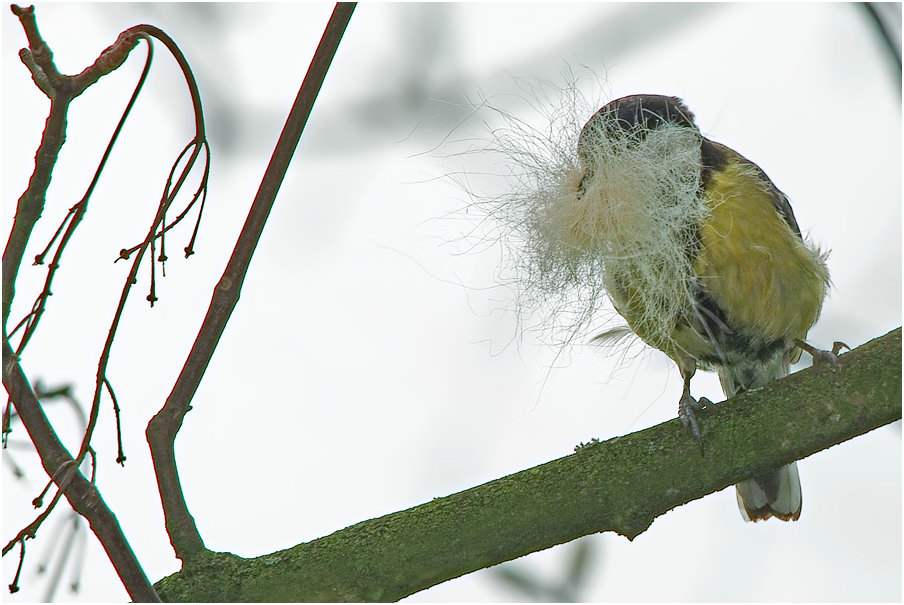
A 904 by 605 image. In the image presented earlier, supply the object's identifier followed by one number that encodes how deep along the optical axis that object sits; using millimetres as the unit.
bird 3931
